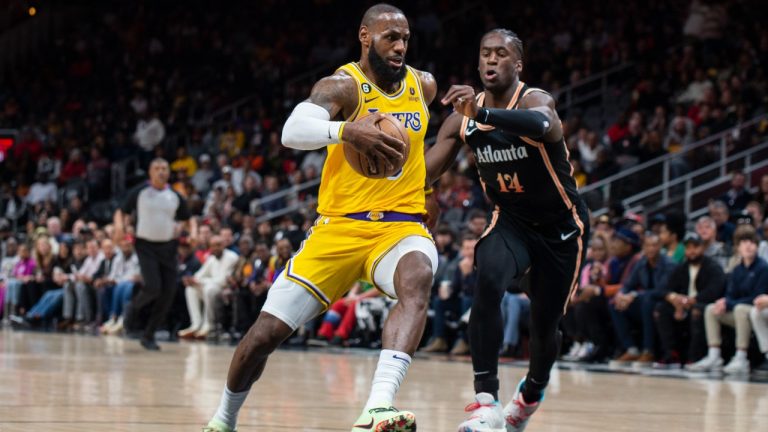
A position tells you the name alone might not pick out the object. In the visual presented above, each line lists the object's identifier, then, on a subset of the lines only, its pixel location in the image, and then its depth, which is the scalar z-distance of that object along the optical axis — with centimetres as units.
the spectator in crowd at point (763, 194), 1374
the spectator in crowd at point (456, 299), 1368
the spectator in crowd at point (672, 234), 1298
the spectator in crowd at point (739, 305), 1159
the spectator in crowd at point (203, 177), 2252
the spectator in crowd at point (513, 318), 1302
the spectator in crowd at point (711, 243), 1255
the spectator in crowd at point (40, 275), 2098
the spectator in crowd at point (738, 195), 1420
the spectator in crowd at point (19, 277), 2159
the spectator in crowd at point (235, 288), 1661
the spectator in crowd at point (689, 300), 1197
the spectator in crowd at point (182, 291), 1788
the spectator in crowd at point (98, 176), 2533
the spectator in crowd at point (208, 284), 1708
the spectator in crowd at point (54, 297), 2077
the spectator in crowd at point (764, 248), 1231
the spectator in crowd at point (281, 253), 1519
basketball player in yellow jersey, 556
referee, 1400
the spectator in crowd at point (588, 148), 1694
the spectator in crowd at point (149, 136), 2573
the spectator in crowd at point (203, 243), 1792
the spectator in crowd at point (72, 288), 2027
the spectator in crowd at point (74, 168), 2627
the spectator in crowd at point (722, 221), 1325
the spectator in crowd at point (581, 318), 1284
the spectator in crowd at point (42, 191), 2570
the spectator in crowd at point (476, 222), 1377
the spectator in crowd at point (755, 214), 1298
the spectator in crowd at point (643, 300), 1237
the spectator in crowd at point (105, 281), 1928
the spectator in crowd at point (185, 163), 2386
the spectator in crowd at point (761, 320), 1128
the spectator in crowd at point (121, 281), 1847
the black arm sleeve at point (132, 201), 1409
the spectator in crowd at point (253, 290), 1603
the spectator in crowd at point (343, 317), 1503
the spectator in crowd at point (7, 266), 2214
